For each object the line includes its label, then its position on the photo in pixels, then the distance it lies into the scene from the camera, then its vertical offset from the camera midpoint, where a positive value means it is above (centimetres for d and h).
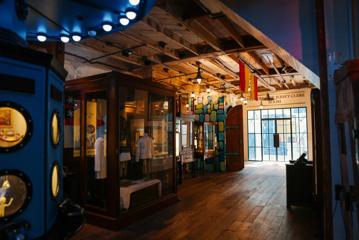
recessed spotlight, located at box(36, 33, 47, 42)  271 +97
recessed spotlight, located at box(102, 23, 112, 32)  246 +97
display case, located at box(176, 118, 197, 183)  899 -44
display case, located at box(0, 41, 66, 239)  169 -5
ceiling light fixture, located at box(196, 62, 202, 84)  679 +135
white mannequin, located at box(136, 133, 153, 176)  574 -41
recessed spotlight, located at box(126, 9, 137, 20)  224 +99
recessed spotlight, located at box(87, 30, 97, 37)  261 +97
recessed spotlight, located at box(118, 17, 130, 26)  234 +97
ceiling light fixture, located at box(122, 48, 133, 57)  574 +171
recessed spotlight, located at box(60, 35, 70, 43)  272 +96
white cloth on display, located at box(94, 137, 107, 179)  469 -50
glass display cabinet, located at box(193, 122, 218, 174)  1005 -43
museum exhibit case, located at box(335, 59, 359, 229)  180 -2
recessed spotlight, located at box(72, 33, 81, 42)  268 +96
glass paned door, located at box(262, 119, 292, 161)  1287 -42
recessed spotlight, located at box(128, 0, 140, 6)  208 +100
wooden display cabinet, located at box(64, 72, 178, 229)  446 -29
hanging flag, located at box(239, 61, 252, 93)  611 +122
